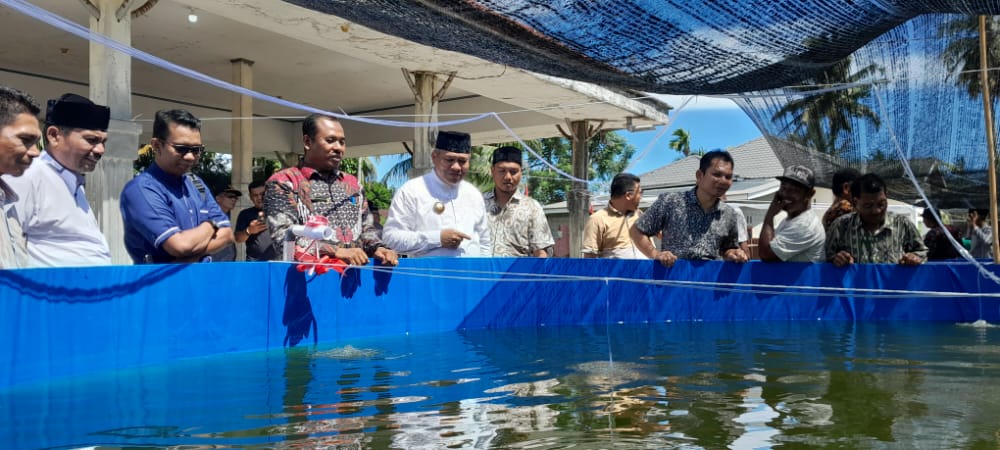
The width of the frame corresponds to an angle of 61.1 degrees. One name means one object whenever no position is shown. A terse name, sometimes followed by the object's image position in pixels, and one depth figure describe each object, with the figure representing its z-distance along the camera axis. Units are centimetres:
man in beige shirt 741
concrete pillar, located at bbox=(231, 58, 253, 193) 1232
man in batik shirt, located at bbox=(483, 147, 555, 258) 675
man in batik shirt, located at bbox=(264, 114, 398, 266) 509
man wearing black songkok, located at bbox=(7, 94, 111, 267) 394
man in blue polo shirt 438
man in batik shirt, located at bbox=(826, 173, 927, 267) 695
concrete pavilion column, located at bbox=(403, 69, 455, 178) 1211
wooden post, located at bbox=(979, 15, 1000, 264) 654
